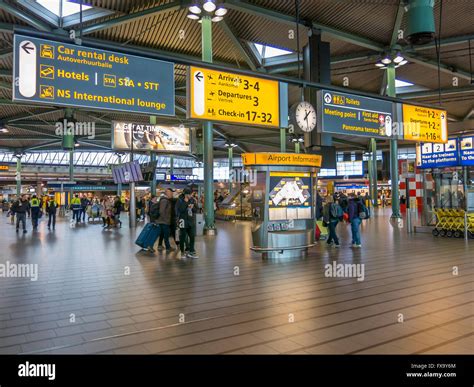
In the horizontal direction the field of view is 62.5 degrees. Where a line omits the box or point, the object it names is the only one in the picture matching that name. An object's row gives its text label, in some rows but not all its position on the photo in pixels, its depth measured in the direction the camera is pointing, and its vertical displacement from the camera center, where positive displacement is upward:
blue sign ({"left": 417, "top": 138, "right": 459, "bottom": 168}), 14.76 +1.63
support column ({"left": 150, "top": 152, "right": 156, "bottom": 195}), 23.00 +0.80
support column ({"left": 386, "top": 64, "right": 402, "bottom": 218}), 19.77 +1.86
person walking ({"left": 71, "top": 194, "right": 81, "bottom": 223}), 21.50 -0.21
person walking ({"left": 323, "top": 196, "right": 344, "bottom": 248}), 10.98 -0.49
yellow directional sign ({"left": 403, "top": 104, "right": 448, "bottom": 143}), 10.46 +2.05
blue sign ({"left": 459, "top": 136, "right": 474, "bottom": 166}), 14.55 +1.73
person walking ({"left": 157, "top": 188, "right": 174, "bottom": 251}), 10.47 -0.32
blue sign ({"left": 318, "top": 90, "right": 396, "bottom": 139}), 8.88 +1.99
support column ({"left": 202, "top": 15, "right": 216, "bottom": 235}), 15.59 +0.65
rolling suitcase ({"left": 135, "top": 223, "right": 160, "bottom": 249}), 10.33 -0.95
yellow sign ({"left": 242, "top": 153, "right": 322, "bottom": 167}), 8.95 +0.95
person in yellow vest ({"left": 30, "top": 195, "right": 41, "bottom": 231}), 18.52 -0.35
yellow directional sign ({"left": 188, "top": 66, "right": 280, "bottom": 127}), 7.25 +2.01
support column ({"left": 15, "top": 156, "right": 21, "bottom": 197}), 46.00 +4.28
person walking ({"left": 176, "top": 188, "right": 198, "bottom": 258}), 9.34 -0.54
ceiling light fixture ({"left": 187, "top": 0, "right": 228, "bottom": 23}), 13.28 +6.74
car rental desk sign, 5.66 +1.94
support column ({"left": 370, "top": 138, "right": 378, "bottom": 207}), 35.94 +2.30
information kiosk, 8.95 -0.07
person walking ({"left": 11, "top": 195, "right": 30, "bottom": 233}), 17.03 -0.26
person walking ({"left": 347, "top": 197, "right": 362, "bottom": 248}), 10.60 -0.52
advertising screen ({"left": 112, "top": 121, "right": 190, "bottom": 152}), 21.77 +3.75
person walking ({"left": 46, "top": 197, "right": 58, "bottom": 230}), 19.02 -0.32
